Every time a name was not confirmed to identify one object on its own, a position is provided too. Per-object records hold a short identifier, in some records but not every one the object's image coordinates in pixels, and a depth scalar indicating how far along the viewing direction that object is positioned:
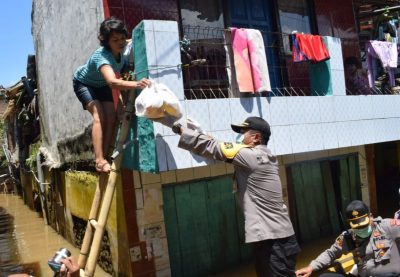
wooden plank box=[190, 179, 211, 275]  6.35
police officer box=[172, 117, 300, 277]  3.23
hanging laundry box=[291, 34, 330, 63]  5.74
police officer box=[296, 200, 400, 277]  3.76
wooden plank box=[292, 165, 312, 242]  7.60
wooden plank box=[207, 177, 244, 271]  6.57
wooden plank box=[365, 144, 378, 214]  8.62
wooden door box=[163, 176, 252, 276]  6.12
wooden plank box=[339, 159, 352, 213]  8.28
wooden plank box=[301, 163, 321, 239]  7.75
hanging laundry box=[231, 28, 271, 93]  4.98
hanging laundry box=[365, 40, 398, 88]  7.75
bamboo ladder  3.44
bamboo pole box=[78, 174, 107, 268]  3.65
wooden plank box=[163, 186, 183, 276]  6.05
